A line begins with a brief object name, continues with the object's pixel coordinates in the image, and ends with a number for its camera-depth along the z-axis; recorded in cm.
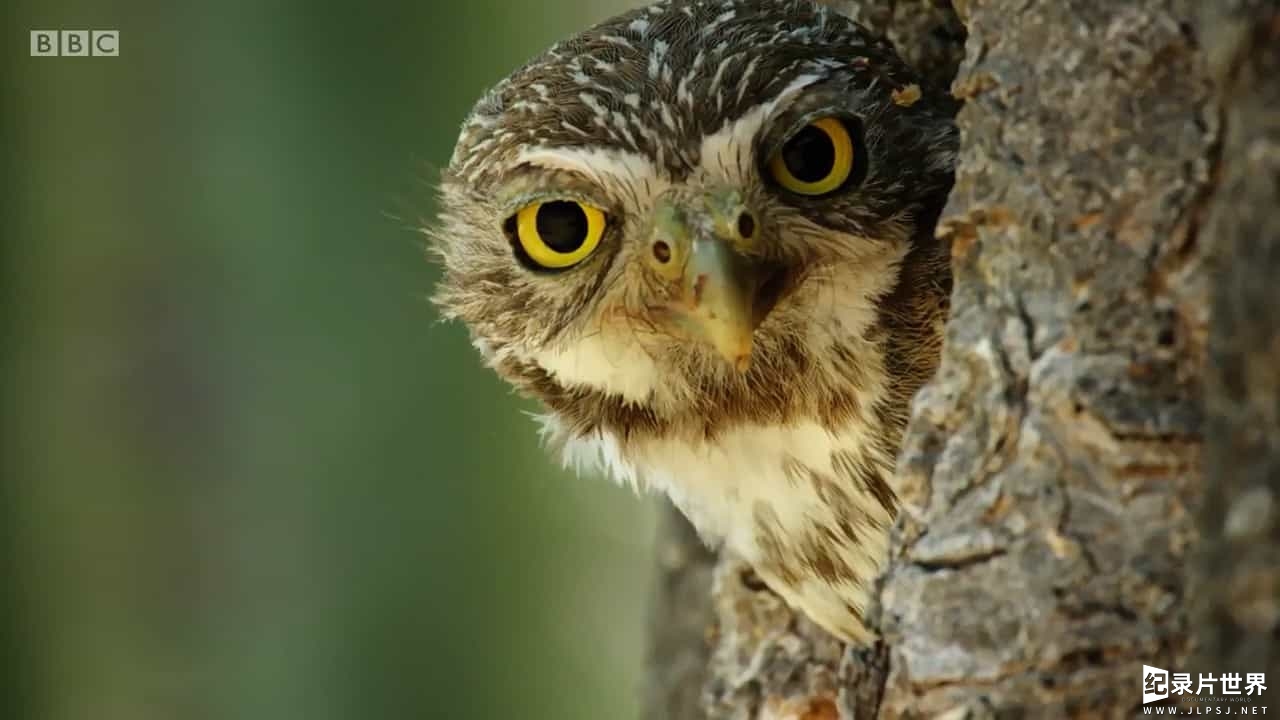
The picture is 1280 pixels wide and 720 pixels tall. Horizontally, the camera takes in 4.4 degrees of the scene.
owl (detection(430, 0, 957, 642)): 162
